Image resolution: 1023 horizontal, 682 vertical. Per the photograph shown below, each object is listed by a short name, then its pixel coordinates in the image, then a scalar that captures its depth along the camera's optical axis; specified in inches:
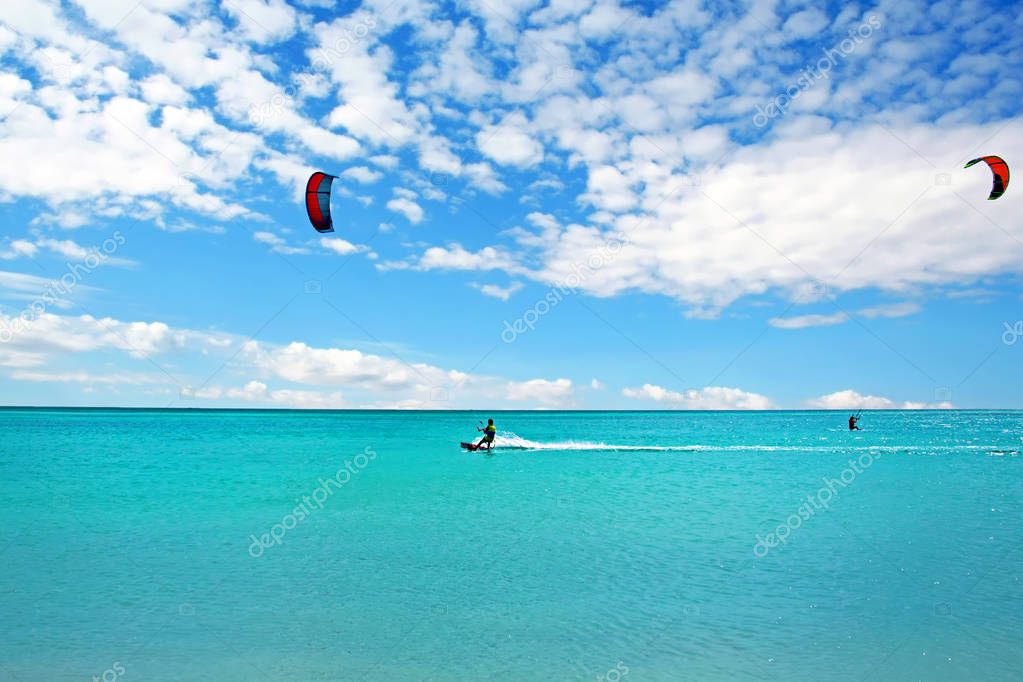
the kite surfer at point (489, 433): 1471.5
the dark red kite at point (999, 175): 842.2
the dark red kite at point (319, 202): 770.2
